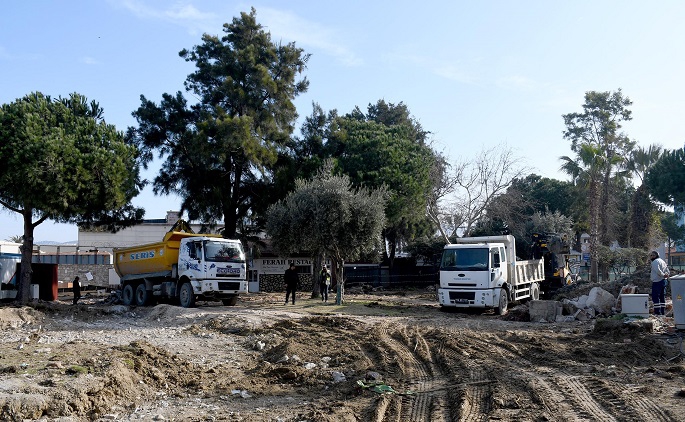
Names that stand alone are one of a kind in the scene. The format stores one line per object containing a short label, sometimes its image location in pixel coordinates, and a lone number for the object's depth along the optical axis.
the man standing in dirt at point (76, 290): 27.58
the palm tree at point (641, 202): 40.72
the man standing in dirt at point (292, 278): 24.38
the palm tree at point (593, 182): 34.00
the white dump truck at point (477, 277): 20.78
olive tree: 24.44
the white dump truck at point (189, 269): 23.00
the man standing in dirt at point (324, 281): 25.27
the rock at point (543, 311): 19.08
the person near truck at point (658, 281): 16.66
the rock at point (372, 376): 10.38
